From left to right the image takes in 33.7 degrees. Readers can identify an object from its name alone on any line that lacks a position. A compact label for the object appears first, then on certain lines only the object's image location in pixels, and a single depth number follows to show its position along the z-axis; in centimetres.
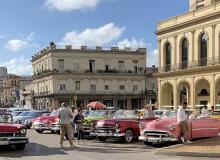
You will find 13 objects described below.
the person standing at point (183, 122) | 1330
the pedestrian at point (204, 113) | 1820
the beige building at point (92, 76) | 6930
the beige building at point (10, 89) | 11515
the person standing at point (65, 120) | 1397
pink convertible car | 1357
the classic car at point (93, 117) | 1747
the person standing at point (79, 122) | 1580
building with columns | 3724
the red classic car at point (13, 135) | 1235
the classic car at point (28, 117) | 2607
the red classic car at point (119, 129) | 1544
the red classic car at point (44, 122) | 2088
